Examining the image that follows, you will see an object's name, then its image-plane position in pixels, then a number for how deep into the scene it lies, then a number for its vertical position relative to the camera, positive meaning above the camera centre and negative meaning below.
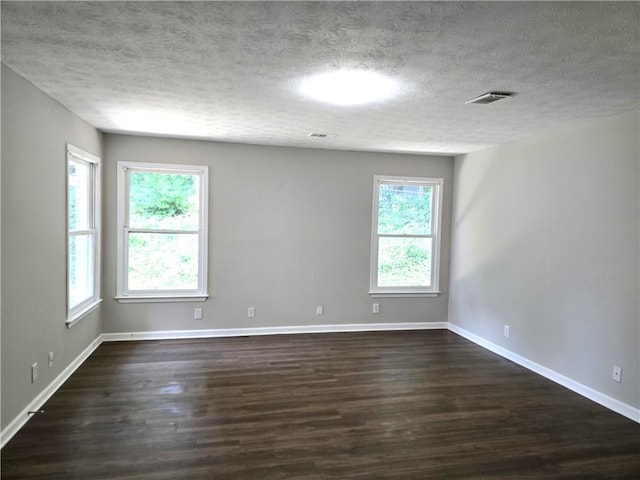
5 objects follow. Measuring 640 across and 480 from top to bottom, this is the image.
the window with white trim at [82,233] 3.59 -0.20
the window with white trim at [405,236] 5.28 -0.19
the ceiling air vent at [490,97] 2.68 +0.85
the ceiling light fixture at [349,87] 2.40 +0.85
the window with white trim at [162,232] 4.56 -0.20
